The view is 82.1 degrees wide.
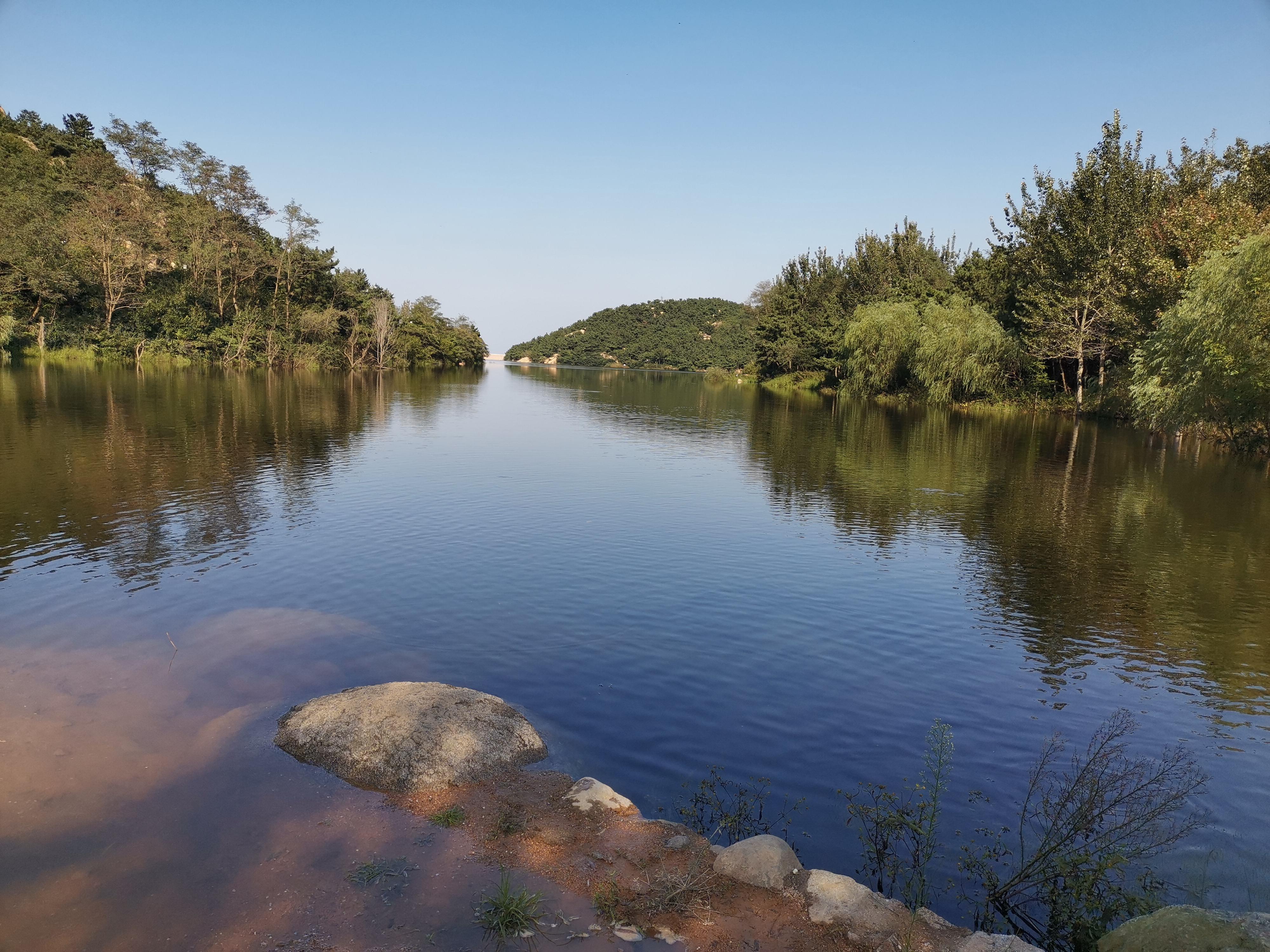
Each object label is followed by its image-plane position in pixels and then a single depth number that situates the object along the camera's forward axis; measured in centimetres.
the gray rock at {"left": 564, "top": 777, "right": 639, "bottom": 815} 795
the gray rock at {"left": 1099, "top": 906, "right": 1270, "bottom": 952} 513
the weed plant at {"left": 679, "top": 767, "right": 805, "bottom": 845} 802
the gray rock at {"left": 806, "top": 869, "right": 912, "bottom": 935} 624
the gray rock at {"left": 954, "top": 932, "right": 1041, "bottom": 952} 582
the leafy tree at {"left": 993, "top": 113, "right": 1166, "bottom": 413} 5322
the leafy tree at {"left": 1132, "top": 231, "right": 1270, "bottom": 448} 3081
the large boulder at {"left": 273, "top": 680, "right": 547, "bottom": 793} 856
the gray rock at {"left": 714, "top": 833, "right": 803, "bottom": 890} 672
